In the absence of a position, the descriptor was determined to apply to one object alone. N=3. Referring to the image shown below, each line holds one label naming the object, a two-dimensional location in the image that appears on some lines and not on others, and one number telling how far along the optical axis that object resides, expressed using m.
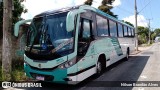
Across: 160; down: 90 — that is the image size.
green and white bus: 3.69
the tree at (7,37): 4.46
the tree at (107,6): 19.29
